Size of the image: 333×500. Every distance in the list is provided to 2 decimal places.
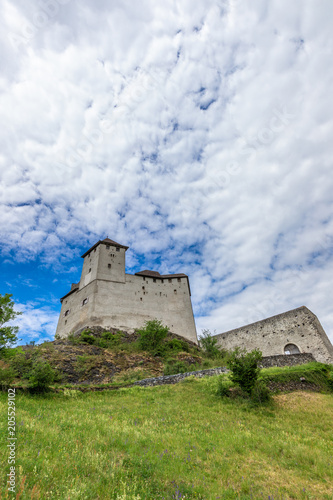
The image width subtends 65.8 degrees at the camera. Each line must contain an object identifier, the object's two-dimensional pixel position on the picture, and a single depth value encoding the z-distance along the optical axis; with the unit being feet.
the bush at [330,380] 50.76
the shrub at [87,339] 93.61
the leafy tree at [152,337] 93.45
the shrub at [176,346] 96.42
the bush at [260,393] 39.75
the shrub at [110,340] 95.09
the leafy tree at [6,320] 42.34
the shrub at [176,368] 70.23
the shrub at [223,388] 43.14
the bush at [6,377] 40.91
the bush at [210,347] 106.22
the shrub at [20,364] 46.37
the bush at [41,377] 42.70
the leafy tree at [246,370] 41.32
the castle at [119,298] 123.65
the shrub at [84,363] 65.65
